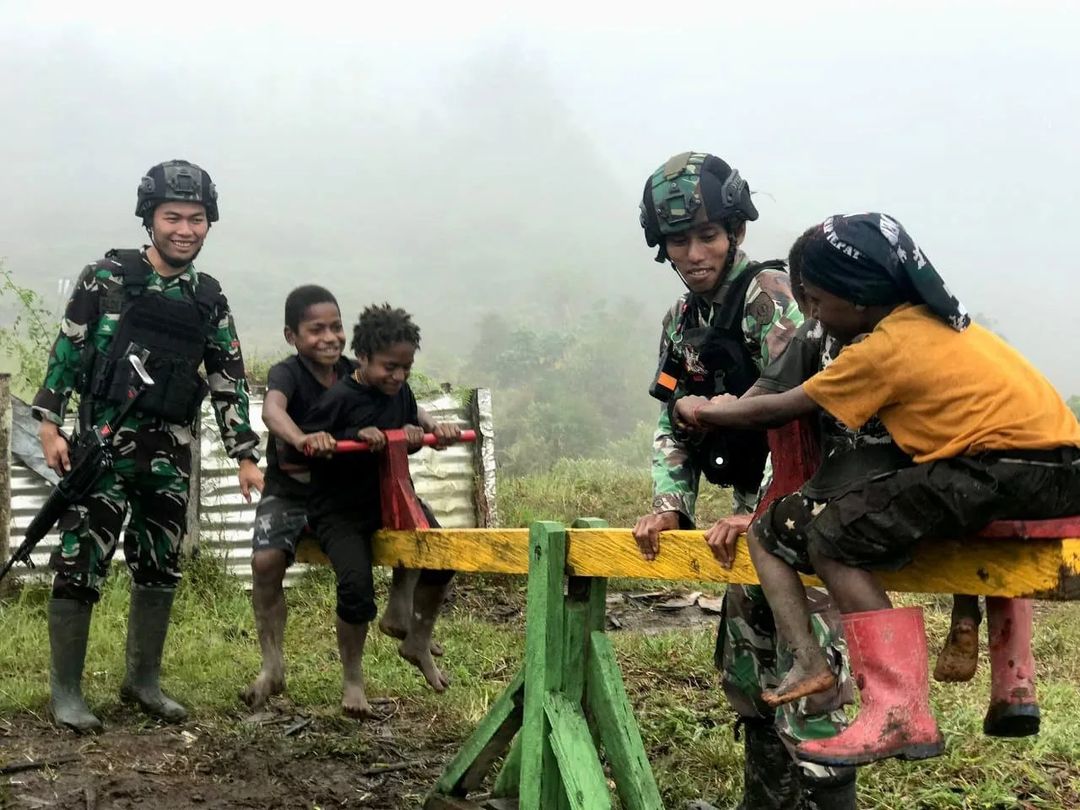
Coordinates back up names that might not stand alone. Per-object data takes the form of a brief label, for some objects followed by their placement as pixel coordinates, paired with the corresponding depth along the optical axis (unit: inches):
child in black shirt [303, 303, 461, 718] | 180.2
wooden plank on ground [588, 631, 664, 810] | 136.6
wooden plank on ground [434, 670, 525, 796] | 153.8
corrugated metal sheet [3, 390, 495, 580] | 306.7
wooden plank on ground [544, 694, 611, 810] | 135.1
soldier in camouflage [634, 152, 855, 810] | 143.6
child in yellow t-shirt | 98.2
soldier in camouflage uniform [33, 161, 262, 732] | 203.8
